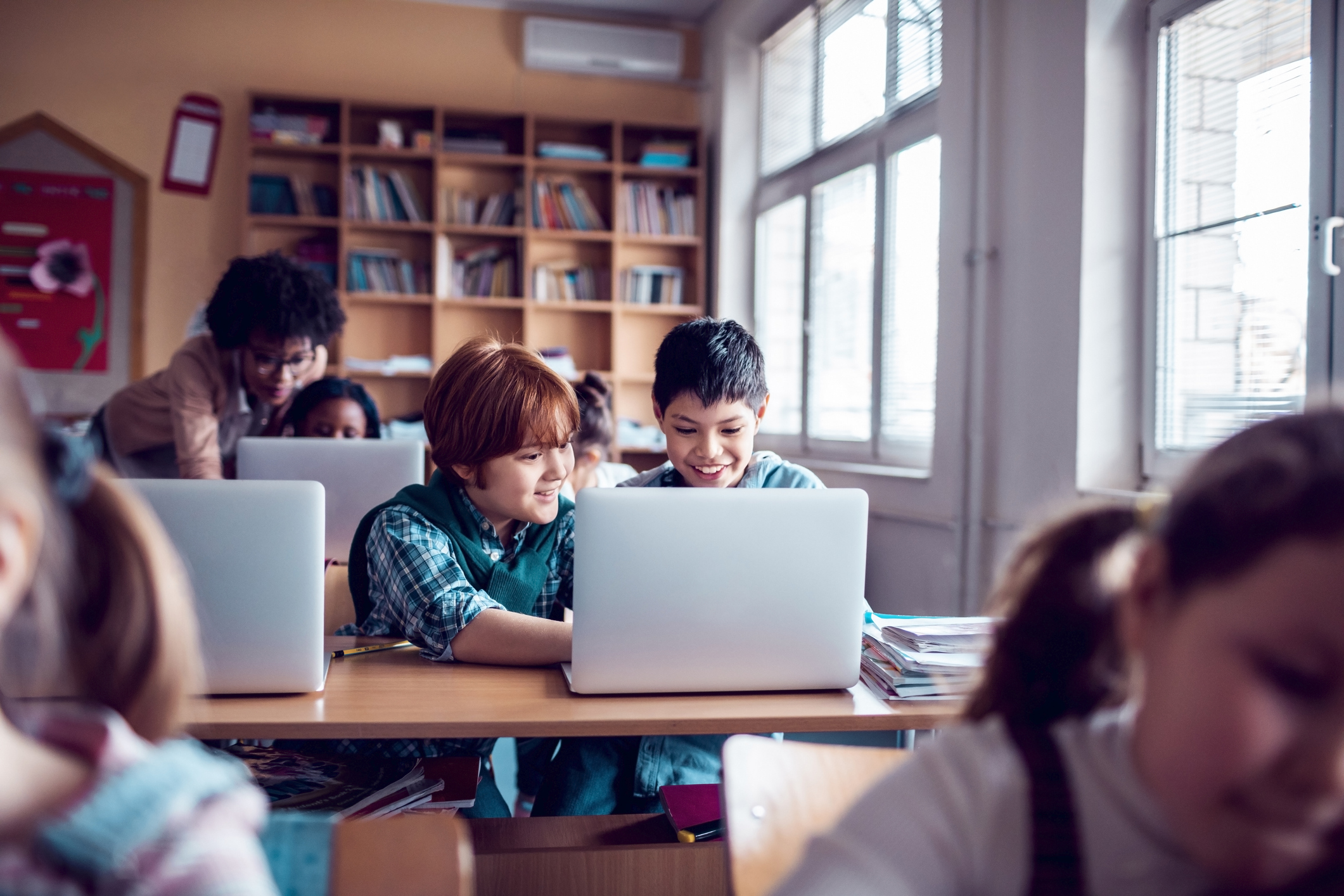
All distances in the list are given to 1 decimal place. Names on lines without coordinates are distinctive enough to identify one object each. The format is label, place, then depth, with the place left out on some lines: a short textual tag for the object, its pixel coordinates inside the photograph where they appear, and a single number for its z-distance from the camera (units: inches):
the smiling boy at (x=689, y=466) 61.6
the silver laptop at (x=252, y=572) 45.4
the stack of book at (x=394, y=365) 182.5
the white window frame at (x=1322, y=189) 78.9
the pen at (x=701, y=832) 52.6
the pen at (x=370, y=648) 57.2
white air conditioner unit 191.9
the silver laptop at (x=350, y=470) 77.7
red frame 183.5
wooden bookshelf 184.7
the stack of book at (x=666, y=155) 195.3
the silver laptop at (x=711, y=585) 47.1
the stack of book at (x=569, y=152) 191.2
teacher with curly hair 99.7
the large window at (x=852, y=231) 137.5
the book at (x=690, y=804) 53.5
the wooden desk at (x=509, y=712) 44.3
